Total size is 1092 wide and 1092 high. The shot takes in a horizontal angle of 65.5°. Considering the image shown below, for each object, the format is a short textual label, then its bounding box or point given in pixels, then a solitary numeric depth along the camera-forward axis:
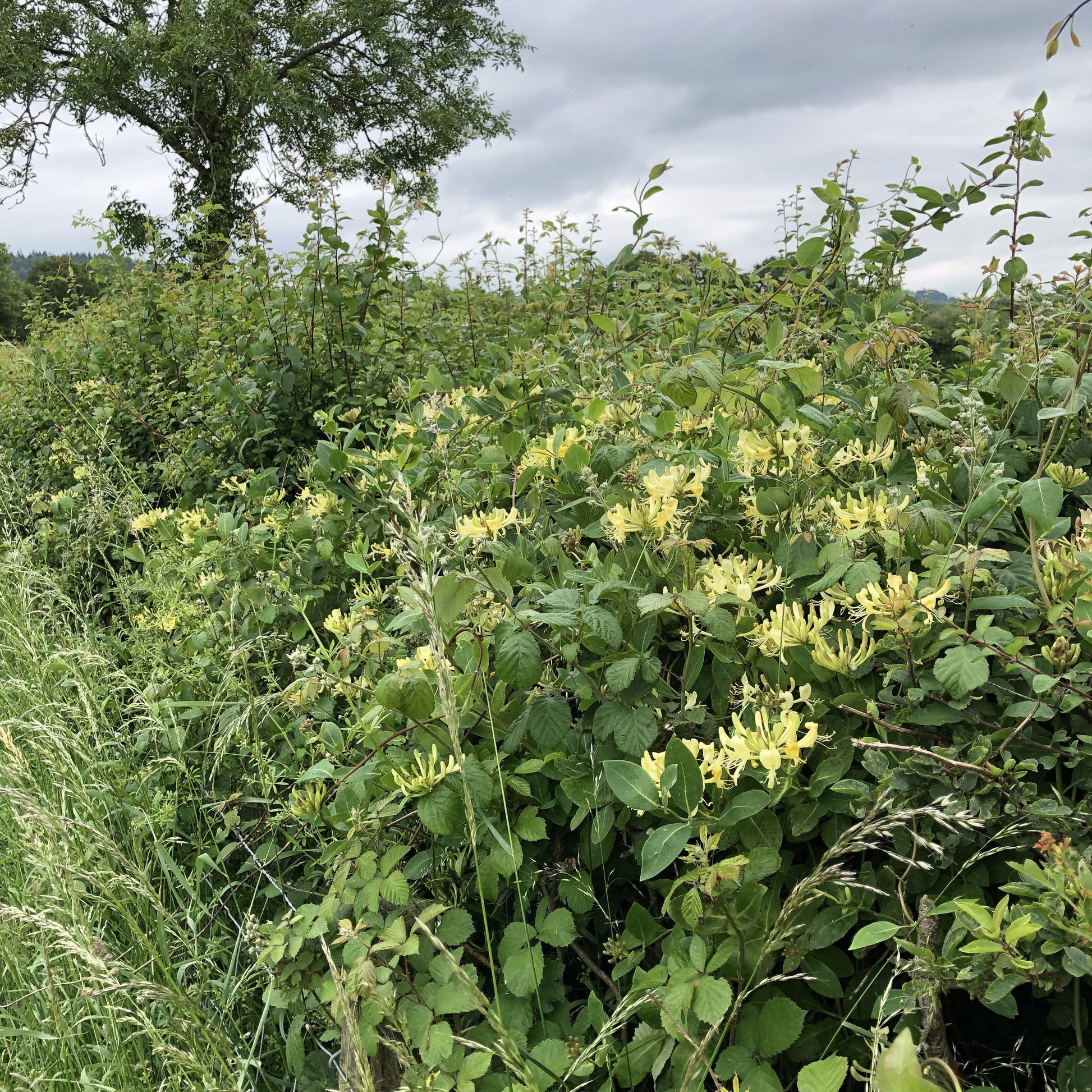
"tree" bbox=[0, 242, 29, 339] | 38.94
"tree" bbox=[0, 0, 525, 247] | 15.44
